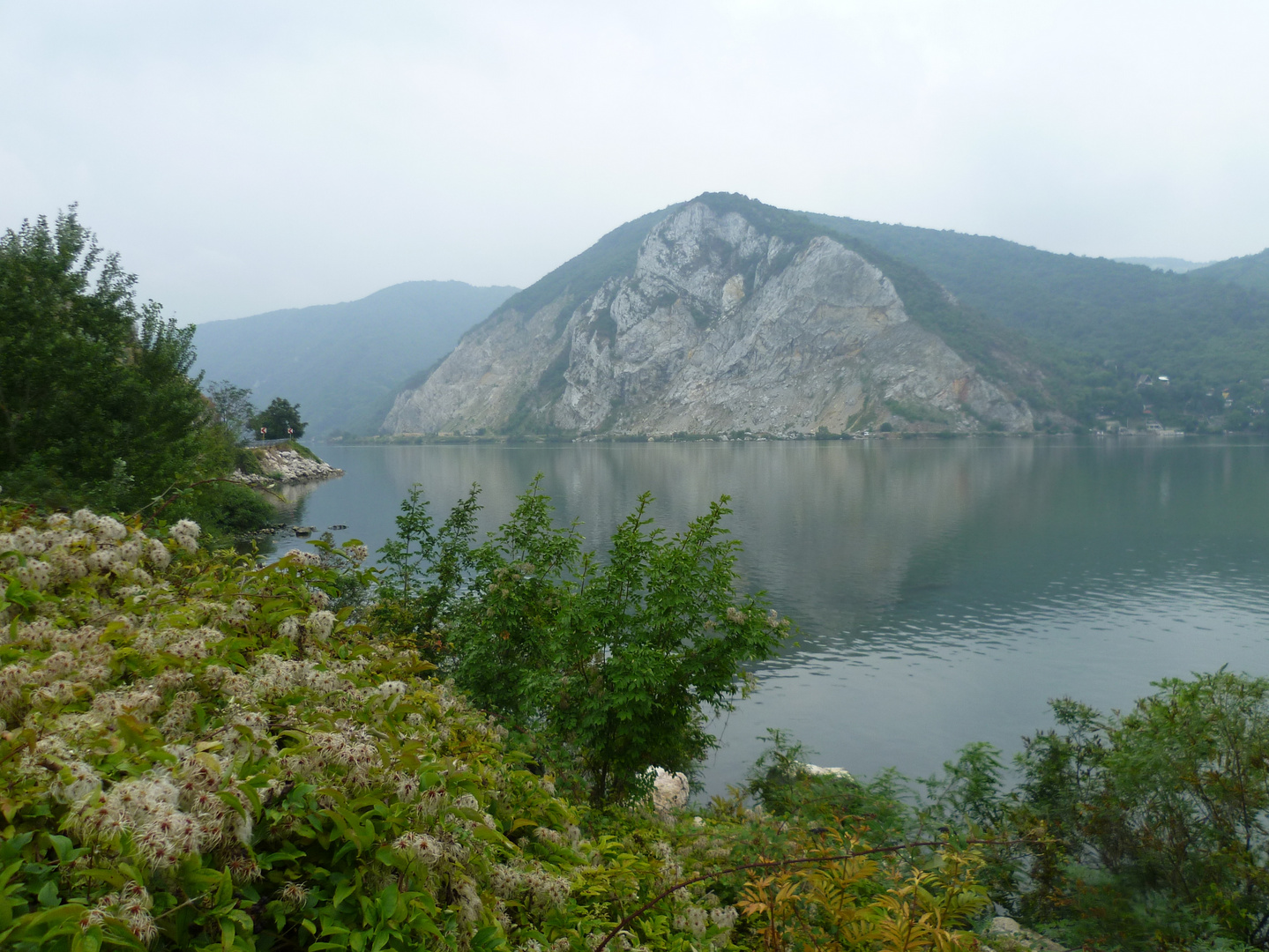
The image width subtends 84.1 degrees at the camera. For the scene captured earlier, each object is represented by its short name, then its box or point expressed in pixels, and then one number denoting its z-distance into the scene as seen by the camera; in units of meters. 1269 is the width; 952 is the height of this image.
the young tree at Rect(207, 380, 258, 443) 96.75
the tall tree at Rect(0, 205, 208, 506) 13.12
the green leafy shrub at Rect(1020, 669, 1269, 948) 9.13
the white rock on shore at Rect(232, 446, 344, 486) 83.06
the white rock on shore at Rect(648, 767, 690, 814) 12.54
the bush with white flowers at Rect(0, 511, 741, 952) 1.94
